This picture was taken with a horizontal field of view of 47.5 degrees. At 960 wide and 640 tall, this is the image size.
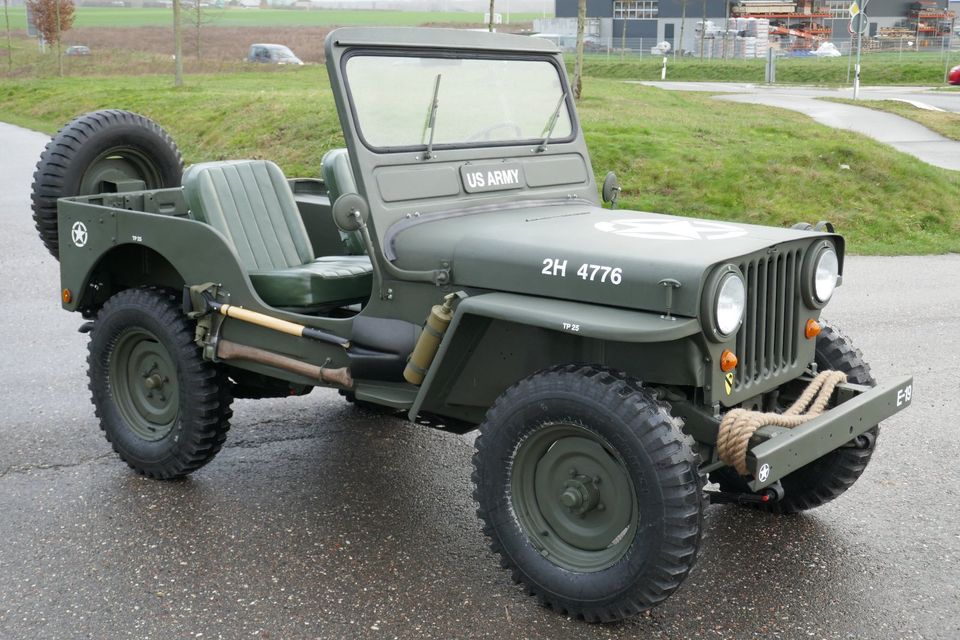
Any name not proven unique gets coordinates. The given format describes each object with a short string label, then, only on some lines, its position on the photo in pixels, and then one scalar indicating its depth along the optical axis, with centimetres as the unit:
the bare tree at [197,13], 3831
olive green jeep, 346
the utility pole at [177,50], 2610
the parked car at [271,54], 4222
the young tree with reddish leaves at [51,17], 3988
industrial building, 5701
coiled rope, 346
